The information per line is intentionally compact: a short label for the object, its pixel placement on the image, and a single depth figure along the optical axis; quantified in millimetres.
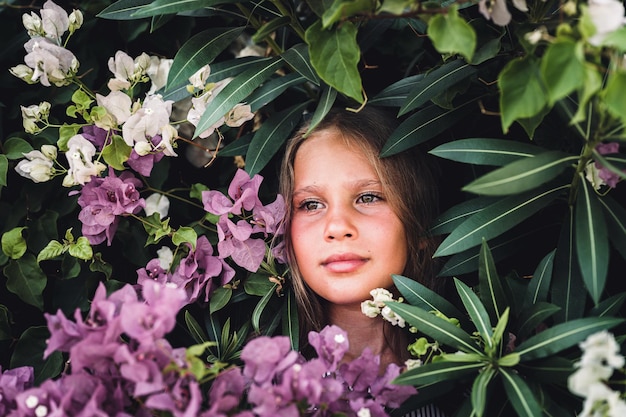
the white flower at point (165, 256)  1669
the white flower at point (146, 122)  1530
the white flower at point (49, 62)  1544
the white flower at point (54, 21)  1590
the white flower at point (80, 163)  1502
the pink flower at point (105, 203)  1557
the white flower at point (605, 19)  999
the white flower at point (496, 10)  1190
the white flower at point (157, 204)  1729
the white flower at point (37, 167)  1537
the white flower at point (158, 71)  1758
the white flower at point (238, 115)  1598
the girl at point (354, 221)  1543
